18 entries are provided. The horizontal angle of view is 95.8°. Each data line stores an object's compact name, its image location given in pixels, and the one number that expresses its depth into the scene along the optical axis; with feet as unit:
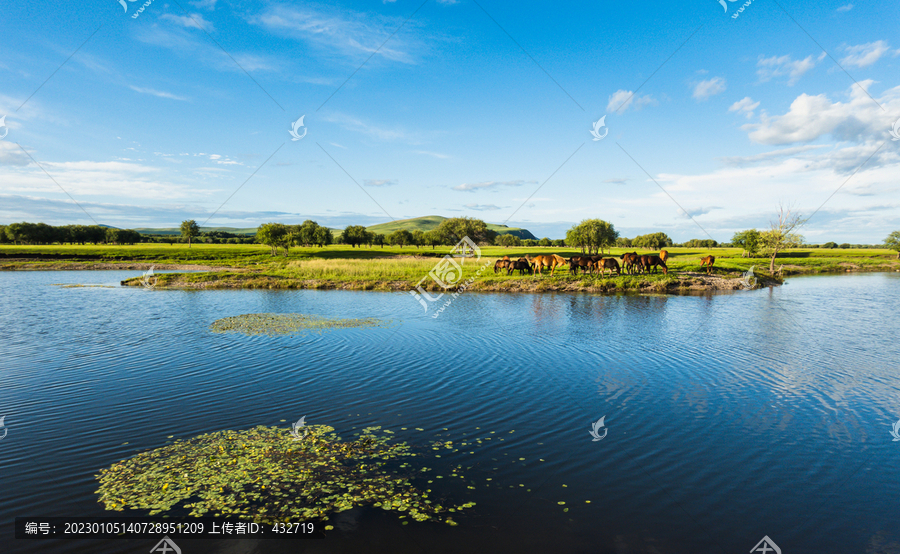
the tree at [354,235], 471.62
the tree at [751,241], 268.97
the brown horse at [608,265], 156.18
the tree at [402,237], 488.44
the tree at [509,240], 524.81
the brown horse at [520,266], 169.48
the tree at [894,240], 341.00
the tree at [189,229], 422.41
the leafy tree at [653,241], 445.78
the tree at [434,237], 413.00
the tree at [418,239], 488.85
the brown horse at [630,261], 161.22
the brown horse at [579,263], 164.14
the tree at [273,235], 324.80
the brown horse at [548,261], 166.09
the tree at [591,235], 253.85
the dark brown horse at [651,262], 159.22
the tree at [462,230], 383.65
